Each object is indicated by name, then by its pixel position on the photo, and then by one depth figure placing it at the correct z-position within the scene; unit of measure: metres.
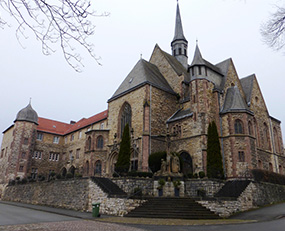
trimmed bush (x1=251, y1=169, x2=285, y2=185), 20.05
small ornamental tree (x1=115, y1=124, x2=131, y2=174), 22.23
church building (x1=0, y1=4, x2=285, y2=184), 23.89
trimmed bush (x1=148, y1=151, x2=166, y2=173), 22.88
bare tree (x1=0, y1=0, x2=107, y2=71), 4.17
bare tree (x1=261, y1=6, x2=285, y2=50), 5.95
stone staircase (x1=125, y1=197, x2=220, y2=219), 14.07
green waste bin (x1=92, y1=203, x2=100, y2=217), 14.10
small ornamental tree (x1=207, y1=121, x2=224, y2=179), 20.57
